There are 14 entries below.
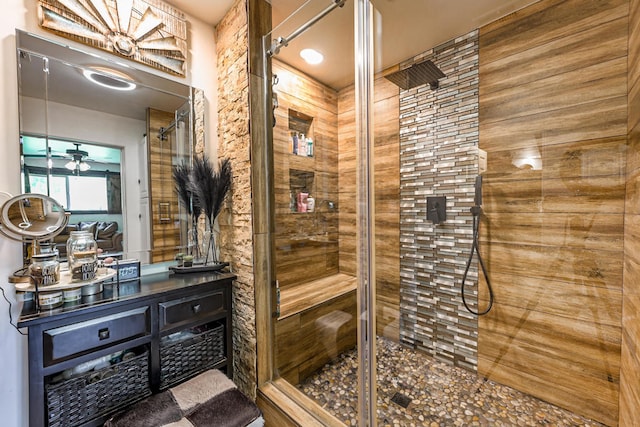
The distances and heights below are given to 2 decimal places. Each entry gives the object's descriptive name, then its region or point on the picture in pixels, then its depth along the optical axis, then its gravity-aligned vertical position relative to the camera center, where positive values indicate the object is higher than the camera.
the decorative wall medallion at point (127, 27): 1.22 +0.99
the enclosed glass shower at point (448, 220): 1.31 -0.09
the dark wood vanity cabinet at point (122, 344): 0.96 -0.61
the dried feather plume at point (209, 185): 1.56 +0.15
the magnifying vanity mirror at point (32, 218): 1.08 -0.03
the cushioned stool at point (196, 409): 0.99 -0.84
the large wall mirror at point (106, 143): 1.17 +0.37
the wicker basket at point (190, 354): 1.26 -0.78
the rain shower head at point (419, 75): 1.76 +0.93
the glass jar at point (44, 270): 1.01 -0.24
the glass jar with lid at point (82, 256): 1.13 -0.21
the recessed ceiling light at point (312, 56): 1.78 +1.10
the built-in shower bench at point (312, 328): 1.60 -0.82
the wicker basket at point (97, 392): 0.98 -0.77
